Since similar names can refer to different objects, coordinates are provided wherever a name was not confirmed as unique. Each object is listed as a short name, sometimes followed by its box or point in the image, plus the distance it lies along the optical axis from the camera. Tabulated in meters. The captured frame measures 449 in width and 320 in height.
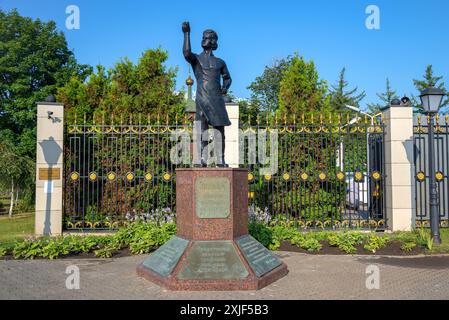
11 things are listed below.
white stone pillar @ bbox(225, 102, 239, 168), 11.13
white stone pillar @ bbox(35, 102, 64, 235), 10.50
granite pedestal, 5.58
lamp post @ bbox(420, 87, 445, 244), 9.25
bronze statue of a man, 6.58
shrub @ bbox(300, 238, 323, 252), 8.66
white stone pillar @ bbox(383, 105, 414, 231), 11.09
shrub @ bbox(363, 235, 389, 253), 8.56
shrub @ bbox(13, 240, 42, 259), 7.84
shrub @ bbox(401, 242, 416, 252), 8.46
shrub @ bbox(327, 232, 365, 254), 8.59
